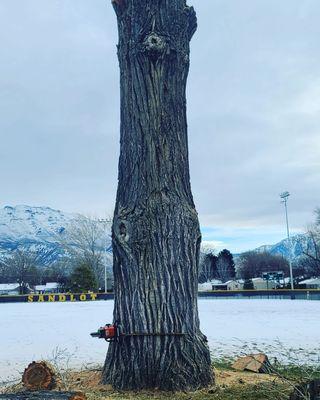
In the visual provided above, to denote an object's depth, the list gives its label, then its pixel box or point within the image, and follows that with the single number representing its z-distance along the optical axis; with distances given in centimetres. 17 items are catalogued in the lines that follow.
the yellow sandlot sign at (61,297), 4759
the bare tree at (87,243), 7288
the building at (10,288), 8638
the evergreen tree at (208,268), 9281
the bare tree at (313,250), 7294
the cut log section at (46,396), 379
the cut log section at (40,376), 543
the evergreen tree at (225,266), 9390
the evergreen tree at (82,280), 5681
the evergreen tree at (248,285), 5982
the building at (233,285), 7441
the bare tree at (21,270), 8069
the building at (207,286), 7380
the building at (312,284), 5744
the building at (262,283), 7006
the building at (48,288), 7544
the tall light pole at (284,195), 4692
